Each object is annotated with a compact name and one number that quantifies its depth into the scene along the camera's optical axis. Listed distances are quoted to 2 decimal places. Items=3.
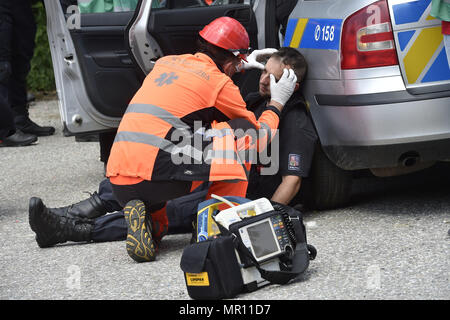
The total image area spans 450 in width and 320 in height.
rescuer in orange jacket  7.78
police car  7.88
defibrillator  6.29
